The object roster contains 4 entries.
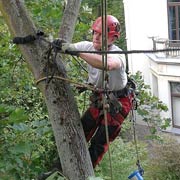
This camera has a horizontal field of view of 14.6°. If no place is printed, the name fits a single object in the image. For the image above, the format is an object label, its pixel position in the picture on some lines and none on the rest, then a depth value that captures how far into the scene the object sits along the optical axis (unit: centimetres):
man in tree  406
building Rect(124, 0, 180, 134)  2317
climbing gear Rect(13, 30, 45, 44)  367
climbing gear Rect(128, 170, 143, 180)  400
